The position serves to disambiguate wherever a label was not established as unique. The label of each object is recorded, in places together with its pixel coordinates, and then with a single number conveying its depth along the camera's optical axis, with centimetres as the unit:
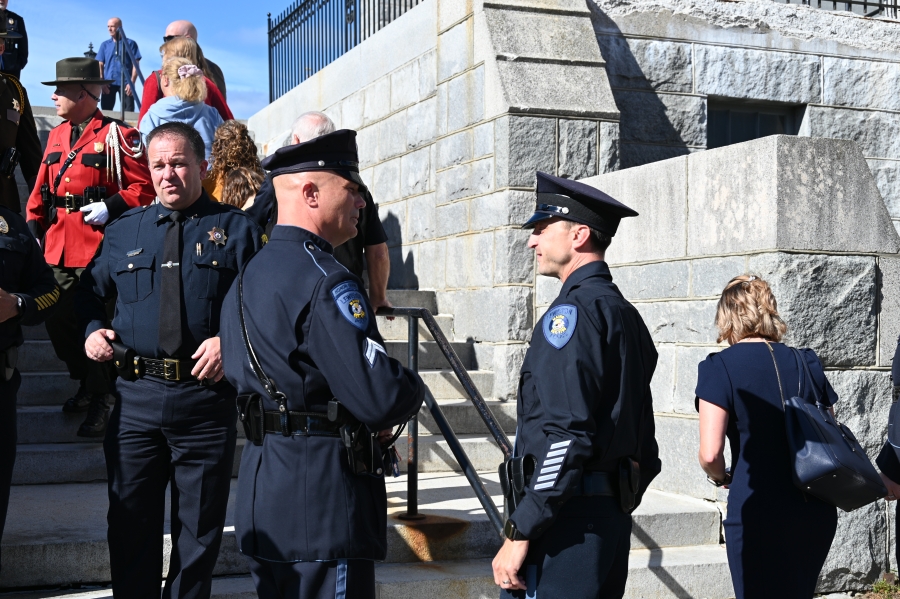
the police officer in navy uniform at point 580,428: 274
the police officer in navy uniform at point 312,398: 264
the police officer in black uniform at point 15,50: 864
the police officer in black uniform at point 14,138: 548
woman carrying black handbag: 361
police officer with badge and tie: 375
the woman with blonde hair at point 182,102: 635
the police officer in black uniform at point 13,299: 389
